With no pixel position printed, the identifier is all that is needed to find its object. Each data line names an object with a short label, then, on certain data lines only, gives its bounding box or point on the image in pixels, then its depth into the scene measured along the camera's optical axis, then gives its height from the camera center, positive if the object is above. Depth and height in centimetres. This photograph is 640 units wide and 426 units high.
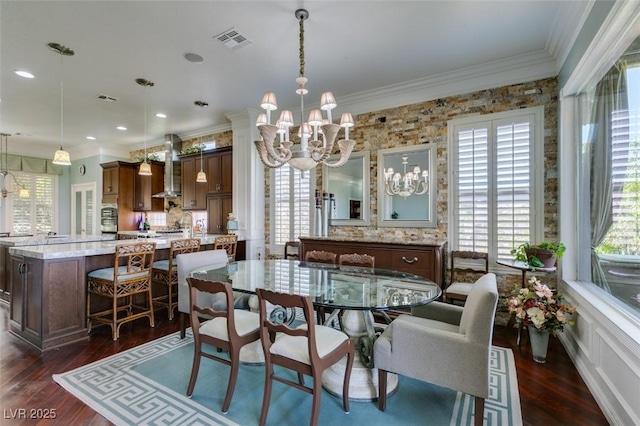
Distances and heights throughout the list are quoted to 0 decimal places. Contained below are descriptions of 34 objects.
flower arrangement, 270 -86
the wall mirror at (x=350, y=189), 465 +37
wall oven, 720 -18
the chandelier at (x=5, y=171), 720 +96
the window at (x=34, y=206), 786 +11
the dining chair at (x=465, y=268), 352 -69
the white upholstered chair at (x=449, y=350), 174 -85
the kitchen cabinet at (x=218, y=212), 586 -1
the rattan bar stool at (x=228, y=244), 464 -50
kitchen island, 300 -84
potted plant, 290 -39
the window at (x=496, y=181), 350 +37
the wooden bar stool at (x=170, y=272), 387 -79
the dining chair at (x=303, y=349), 178 -86
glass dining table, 213 -61
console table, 352 -50
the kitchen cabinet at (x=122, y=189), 712 +53
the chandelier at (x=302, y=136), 262 +67
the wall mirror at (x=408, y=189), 411 +33
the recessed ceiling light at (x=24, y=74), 390 +177
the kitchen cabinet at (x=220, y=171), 582 +78
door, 813 +5
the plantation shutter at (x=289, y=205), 523 +12
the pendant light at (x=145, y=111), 422 +179
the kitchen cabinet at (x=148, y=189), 721 +52
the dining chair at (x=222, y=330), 205 -85
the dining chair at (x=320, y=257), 373 -56
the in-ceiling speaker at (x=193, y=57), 351 +180
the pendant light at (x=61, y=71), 333 +178
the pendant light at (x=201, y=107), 505 +123
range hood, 677 +101
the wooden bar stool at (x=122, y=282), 322 -77
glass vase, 274 -118
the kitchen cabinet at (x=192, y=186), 621 +52
